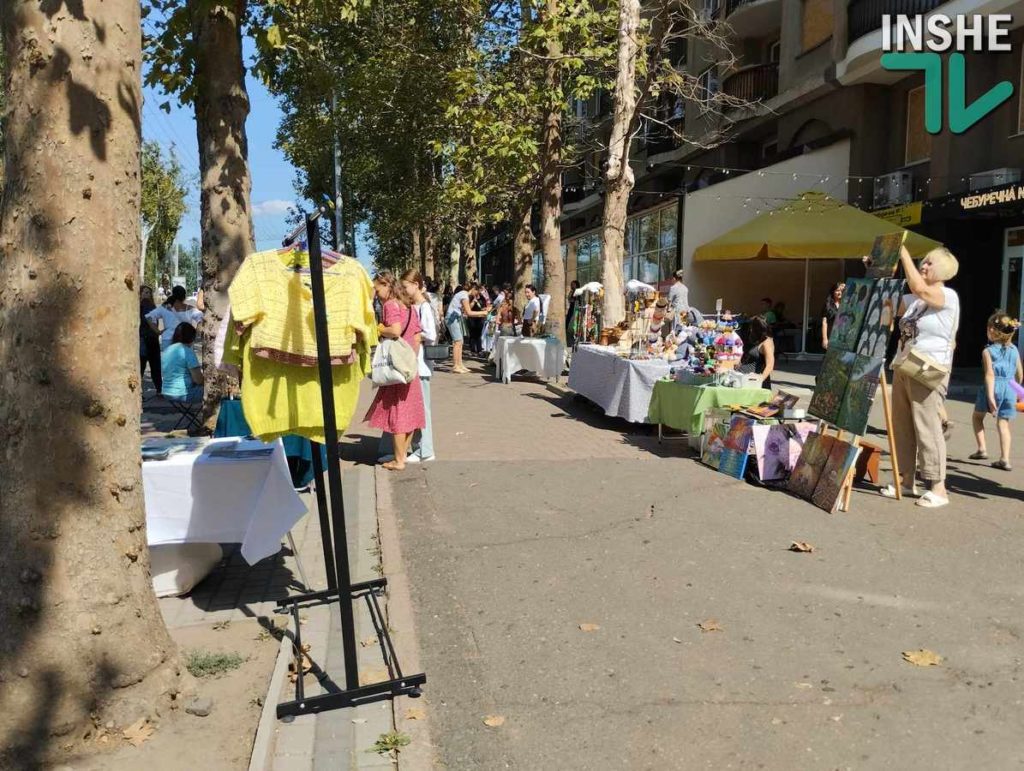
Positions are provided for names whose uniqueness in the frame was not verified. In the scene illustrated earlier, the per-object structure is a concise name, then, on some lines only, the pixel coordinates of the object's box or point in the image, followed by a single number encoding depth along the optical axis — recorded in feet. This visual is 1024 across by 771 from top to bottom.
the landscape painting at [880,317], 22.77
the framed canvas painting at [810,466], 23.81
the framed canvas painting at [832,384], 24.06
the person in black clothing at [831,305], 36.87
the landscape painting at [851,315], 24.29
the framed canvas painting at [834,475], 22.41
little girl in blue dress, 27.48
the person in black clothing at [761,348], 32.99
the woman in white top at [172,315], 46.72
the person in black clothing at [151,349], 47.67
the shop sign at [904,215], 59.93
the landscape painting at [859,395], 22.50
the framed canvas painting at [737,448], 25.99
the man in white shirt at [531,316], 63.21
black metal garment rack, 11.85
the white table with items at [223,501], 15.35
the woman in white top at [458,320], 62.28
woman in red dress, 26.58
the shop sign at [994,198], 50.08
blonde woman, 22.33
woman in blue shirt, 32.81
